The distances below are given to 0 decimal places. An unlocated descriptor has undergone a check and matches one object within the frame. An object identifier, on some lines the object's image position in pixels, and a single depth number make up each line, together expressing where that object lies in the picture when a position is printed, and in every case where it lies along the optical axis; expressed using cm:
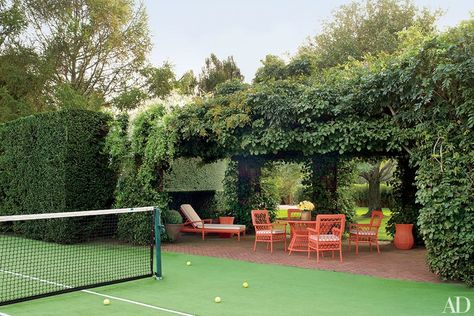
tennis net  877
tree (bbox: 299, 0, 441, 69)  2761
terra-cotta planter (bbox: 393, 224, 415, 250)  1355
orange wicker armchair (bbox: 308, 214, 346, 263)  1101
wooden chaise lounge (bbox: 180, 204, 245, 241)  1580
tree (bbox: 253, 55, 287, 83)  1618
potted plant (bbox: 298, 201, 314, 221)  1298
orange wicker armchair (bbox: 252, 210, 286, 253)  1263
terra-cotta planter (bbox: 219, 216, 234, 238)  1720
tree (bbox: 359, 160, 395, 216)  2505
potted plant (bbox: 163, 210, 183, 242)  1478
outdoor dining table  1213
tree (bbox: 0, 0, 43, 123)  2605
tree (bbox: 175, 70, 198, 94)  3168
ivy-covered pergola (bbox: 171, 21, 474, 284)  874
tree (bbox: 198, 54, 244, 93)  3238
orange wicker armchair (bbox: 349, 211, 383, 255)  1266
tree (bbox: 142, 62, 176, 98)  3139
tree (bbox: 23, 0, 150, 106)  2958
